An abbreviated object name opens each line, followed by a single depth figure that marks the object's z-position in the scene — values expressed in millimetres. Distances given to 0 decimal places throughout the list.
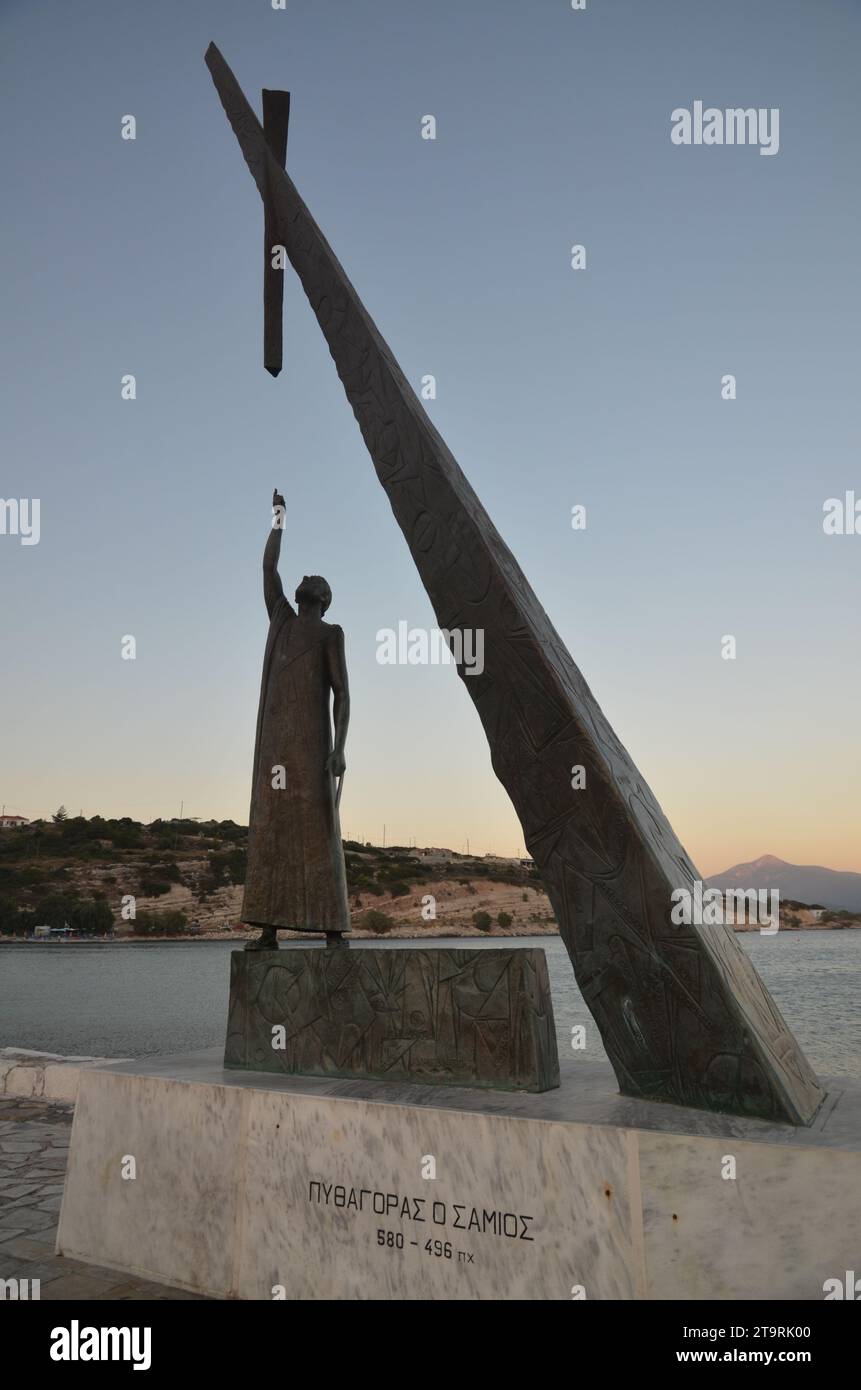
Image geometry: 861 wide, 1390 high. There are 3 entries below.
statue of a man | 4766
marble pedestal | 2922
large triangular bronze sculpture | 3328
